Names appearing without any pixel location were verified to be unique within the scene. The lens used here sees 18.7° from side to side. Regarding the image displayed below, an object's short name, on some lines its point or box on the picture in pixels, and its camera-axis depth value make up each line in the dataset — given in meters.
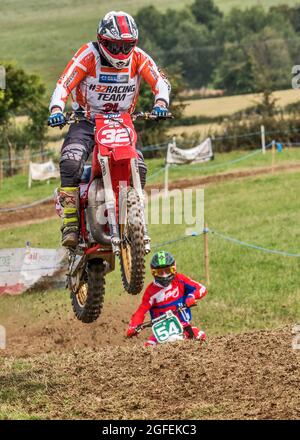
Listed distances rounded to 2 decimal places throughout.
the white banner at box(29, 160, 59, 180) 32.56
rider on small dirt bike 12.55
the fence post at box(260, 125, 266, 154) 35.82
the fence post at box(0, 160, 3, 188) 33.84
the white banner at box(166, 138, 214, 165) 33.22
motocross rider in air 9.20
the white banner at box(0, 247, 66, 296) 17.19
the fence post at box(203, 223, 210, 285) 17.45
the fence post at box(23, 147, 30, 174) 36.43
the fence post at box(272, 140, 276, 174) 31.73
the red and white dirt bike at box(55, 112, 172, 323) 9.09
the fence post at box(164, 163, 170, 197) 26.09
